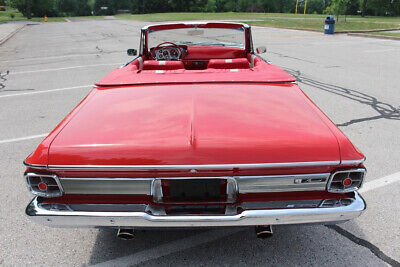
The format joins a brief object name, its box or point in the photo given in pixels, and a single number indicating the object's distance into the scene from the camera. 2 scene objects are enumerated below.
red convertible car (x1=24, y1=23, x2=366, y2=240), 1.77
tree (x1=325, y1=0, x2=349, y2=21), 22.48
